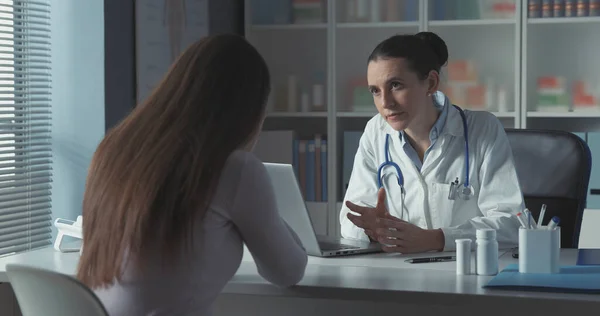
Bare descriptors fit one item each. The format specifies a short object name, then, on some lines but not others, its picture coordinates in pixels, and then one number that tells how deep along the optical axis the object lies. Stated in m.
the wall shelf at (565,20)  4.08
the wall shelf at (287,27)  4.47
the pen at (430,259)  2.14
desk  1.71
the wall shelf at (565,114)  4.09
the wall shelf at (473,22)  4.20
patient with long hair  1.53
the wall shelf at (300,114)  4.47
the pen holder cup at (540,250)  1.90
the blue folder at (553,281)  1.73
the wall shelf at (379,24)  4.34
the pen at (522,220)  1.94
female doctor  2.55
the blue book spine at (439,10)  4.34
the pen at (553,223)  1.89
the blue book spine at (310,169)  4.45
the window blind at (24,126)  3.10
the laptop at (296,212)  2.13
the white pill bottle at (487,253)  1.94
